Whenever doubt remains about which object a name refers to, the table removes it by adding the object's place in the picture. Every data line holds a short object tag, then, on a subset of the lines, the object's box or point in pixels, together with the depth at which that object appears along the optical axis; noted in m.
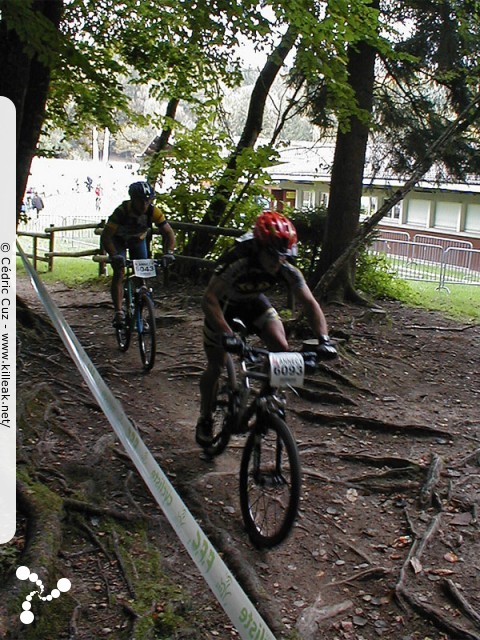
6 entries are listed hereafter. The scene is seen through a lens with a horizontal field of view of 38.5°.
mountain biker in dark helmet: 7.56
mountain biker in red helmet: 4.29
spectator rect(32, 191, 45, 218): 30.92
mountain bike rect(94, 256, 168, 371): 7.54
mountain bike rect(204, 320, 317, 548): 4.01
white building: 28.44
